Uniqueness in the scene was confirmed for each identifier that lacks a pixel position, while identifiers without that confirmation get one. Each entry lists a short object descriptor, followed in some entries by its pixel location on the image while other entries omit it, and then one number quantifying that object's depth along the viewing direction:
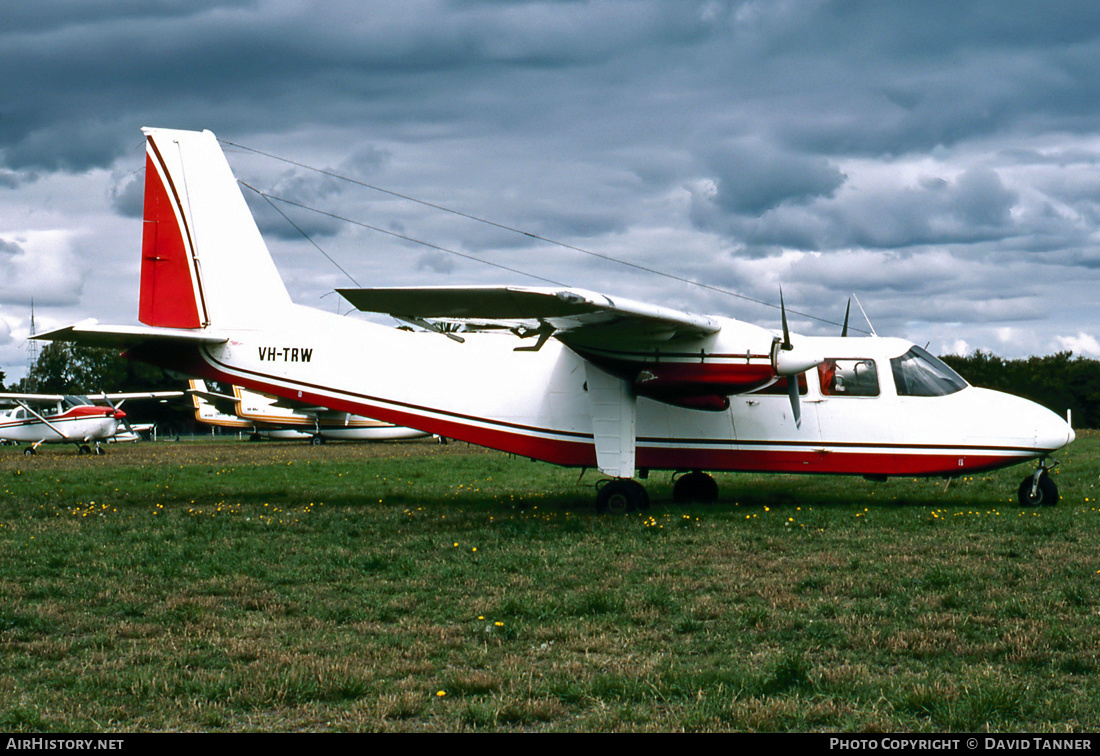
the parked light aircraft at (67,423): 34.06
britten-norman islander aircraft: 12.53
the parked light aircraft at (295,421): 41.78
